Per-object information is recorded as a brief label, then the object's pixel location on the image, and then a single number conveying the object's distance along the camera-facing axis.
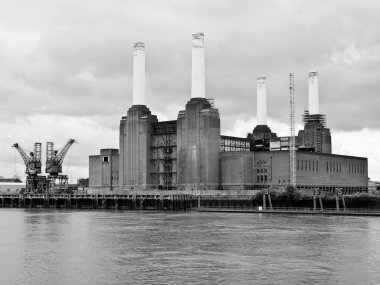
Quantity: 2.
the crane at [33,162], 151.38
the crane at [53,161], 151.25
